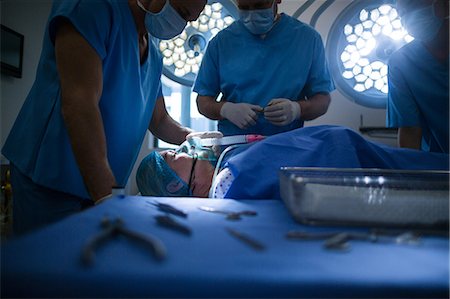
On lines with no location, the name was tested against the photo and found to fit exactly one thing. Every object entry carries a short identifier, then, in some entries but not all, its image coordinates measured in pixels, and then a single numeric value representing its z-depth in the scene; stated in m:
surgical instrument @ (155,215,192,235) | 0.43
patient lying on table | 0.80
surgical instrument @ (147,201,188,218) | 0.54
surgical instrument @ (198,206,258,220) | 0.53
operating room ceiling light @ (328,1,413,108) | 1.83
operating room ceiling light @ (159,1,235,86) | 1.85
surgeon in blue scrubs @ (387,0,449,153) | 1.14
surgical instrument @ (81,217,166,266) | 0.33
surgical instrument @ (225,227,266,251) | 0.38
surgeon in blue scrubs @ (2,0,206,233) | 0.74
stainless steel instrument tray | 0.50
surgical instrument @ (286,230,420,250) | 0.42
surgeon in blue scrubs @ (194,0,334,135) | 1.27
